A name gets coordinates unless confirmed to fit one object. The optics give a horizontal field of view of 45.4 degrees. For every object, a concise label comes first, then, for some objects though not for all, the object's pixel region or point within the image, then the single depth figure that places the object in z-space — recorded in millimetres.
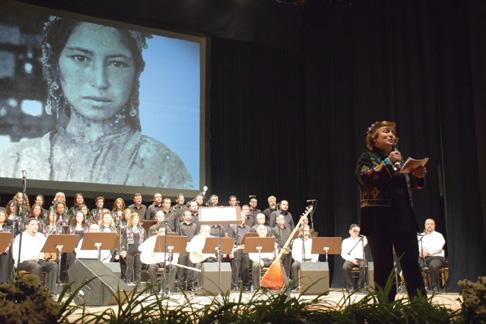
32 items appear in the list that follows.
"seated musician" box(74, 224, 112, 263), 8656
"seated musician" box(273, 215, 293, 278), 10719
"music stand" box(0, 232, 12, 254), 6895
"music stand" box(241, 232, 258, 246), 9870
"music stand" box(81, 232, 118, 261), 7762
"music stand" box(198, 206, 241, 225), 7195
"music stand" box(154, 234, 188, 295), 8016
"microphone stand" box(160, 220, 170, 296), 8370
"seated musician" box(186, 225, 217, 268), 9266
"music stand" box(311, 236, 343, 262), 8970
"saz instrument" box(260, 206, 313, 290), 8227
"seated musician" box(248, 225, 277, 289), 9773
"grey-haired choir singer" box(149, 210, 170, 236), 9672
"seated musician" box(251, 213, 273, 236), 10672
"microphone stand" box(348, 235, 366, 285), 9941
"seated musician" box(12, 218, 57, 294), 8344
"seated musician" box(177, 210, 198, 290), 9930
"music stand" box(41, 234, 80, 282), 7477
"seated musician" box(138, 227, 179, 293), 8657
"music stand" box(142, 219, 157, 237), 10289
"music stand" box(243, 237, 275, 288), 8602
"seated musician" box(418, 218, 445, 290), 9633
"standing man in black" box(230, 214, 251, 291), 10438
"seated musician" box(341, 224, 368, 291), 9961
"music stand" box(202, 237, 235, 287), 8430
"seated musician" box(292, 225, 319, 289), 9867
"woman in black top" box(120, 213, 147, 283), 9609
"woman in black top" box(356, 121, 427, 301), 3574
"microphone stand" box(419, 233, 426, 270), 9575
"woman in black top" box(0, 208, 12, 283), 7750
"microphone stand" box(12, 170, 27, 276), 8747
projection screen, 10109
